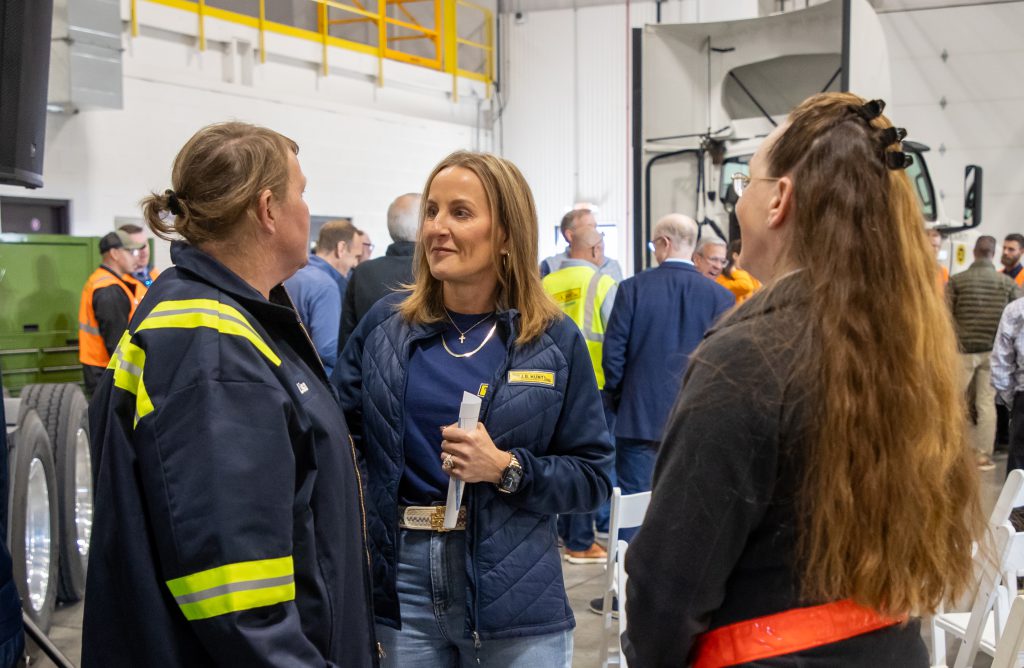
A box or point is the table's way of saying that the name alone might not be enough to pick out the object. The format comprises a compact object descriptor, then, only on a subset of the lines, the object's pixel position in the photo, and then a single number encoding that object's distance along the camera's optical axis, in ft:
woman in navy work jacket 4.81
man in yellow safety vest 18.44
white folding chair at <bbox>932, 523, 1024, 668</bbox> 9.93
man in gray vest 29.19
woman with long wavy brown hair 4.20
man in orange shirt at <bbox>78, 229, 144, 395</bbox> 21.20
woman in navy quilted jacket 6.59
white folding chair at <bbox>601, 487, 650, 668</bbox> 11.08
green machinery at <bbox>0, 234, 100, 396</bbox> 20.58
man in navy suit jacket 16.67
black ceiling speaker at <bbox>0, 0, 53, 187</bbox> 9.06
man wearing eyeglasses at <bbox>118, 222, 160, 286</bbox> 22.92
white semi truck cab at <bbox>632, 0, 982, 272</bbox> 25.27
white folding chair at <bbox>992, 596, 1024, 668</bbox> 7.78
